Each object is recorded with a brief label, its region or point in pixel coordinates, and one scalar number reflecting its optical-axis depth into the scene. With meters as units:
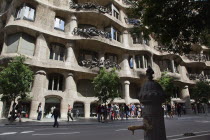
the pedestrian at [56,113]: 11.69
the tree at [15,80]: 14.34
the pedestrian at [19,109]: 15.37
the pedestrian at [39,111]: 16.00
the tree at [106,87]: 17.48
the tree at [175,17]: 7.41
